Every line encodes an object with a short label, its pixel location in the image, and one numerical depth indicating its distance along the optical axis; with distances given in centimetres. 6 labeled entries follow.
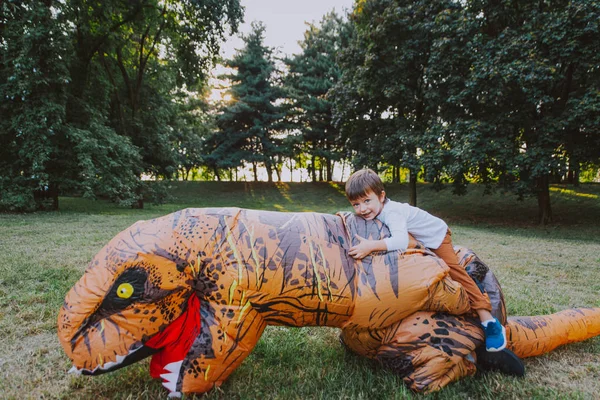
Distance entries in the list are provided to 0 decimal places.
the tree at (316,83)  2938
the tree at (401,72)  1530
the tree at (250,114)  3044
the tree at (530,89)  1062
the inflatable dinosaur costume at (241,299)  204
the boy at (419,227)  252
